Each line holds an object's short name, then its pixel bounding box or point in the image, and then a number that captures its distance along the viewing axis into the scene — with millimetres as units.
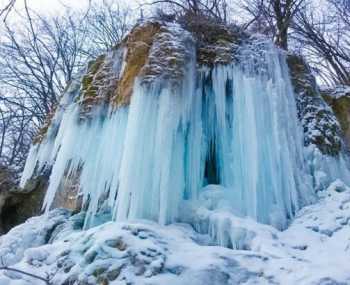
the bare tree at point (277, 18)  11164
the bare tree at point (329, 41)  13943
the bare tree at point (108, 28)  17500
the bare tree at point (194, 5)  10170
